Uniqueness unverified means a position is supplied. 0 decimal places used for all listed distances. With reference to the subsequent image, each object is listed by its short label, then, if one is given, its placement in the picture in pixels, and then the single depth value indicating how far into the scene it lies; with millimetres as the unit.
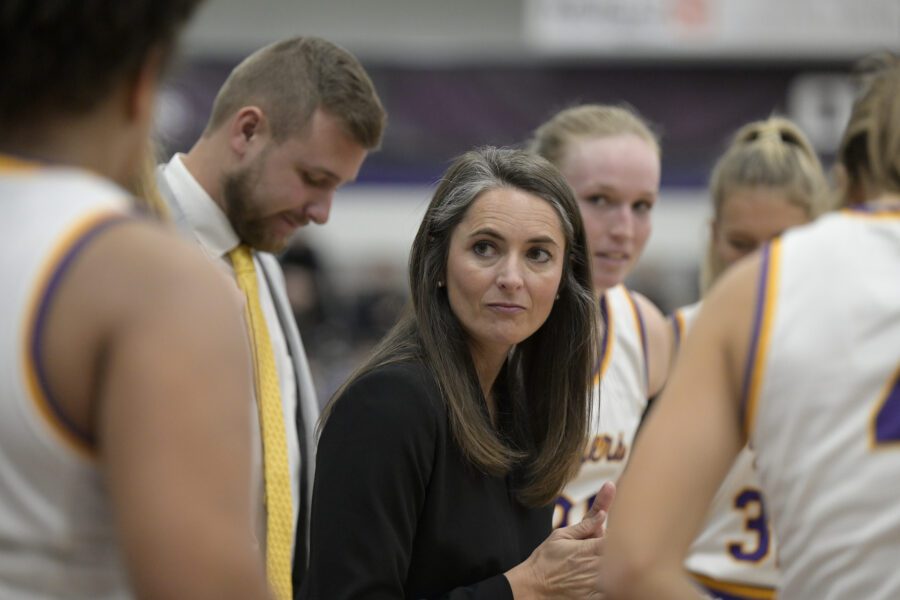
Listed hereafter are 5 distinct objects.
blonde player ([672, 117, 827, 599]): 6996
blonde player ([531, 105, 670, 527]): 7199
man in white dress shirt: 6258
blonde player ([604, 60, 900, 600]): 3287
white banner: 23500
